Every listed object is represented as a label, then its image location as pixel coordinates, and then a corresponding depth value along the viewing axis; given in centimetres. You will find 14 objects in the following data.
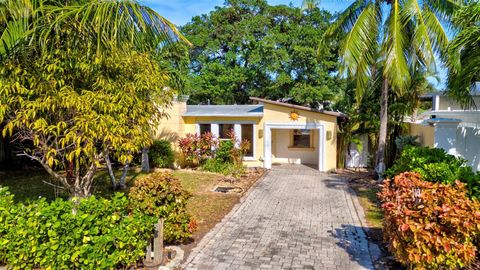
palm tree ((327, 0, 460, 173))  1164
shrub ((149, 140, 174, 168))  1680
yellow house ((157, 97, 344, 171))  1675
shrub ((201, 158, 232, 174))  1618
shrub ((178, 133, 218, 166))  1683
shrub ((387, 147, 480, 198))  606
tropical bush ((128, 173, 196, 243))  607
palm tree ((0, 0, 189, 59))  523
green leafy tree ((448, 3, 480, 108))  721
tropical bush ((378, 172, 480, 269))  454
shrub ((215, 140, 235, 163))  1661
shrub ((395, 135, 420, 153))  1357
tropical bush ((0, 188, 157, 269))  496
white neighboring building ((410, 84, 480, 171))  1022
